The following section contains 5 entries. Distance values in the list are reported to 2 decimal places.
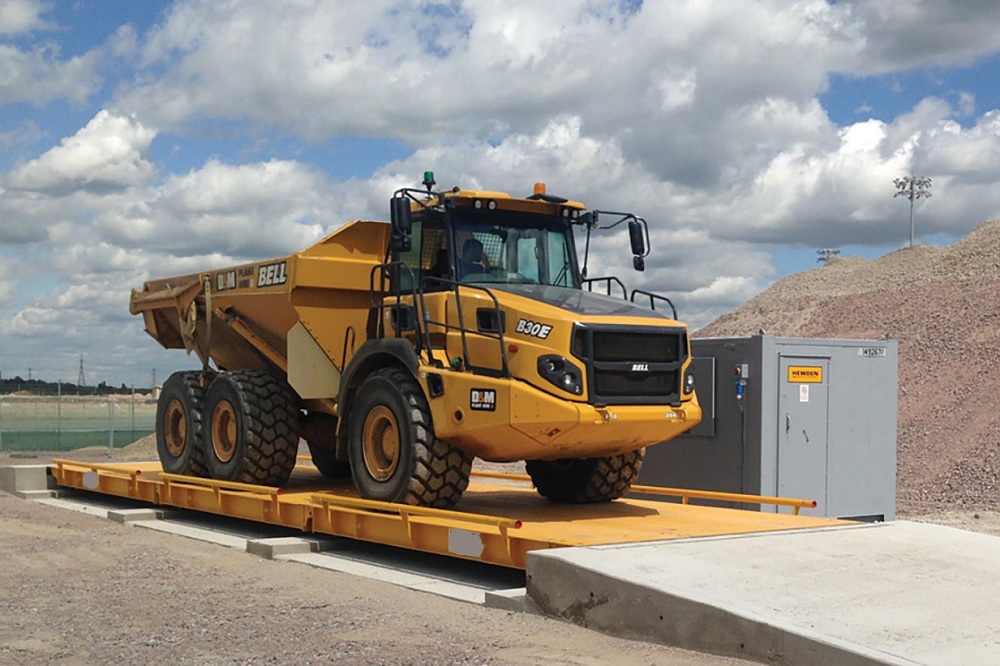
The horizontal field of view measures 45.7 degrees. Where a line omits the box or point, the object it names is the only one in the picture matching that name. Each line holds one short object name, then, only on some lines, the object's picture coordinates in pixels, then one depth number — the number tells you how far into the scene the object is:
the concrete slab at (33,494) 15.78
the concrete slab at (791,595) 6.19
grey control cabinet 12.21
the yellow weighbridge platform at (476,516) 8.54
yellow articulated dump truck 9.22
